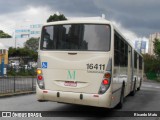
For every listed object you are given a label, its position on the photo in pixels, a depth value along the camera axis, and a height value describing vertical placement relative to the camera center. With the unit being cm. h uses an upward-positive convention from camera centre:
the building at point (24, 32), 11984 +1115
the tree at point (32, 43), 9965 +565
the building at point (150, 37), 14581 +1170
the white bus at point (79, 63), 1085 -1
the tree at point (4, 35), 13373 +1065
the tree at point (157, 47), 6028 +288
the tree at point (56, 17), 7906 +1054
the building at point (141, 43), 10350 +603
